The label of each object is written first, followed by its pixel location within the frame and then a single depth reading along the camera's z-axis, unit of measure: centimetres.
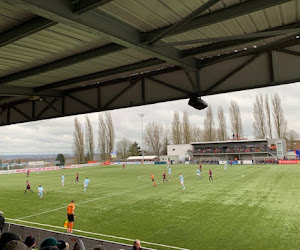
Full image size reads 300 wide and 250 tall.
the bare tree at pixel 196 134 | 9770
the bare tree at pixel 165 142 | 10012
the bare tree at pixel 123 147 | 10323
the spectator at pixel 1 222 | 751
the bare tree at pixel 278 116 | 6956
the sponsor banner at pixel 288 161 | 5755
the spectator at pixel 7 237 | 354
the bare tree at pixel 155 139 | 10025
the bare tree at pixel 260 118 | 7094
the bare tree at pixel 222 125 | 8081
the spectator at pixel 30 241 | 481
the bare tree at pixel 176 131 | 8762
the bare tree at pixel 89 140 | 7969
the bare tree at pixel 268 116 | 7041
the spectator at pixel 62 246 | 469
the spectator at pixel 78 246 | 444
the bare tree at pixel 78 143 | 7700
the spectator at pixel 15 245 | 294
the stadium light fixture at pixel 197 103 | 707
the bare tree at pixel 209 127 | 8256
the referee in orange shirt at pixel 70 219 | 1285
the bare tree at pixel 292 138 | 9686
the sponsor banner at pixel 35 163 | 6449
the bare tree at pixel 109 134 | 8287
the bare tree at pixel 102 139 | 8250
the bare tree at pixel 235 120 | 7675
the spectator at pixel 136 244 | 580
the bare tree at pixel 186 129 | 8656
